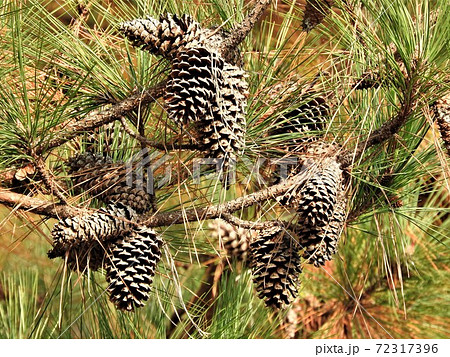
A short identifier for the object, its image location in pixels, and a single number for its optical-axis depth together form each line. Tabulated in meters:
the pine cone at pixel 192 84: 2.39
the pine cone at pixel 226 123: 2.42
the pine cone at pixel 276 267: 2.53
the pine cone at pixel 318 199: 2.46
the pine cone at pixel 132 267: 2.47
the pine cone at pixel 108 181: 2.52
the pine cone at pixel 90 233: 2.44
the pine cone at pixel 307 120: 2.60
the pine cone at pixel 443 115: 2.49
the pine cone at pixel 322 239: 2.50
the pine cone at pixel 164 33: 2.41
